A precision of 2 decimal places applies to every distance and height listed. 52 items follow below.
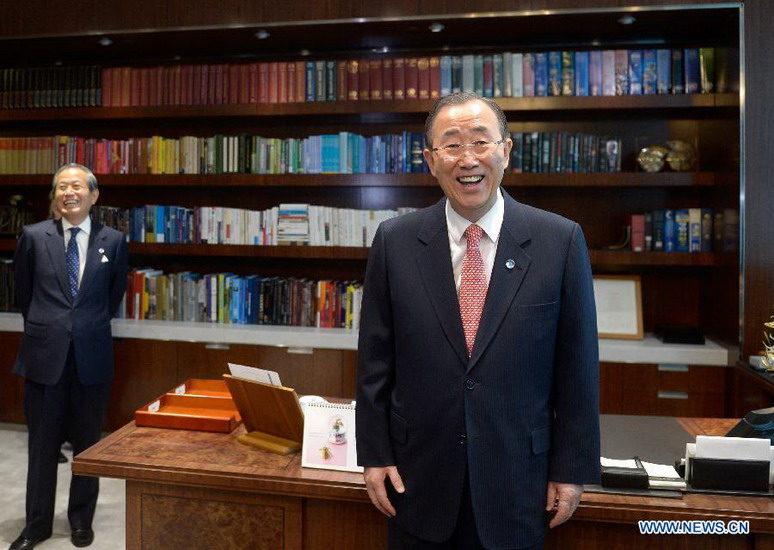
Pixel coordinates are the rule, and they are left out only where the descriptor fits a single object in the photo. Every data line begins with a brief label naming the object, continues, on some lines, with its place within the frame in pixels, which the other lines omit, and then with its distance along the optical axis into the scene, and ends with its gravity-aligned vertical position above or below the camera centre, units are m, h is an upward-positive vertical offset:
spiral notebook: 1.68 -0.40
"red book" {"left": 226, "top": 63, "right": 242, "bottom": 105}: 3.86 +1.12
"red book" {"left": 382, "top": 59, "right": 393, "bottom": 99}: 3.72 +1.10
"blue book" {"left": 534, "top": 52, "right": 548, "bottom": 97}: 3.58 +1.08
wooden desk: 1.51 -0.56
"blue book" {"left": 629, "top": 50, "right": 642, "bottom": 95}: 3.52 +1.06
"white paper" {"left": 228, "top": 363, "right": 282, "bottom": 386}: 1.83 -0.27
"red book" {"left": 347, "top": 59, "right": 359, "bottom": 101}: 3.75 +1.10
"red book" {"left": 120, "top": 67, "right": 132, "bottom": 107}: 3.98 +1.13
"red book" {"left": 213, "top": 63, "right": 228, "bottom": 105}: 3.87 +1.10
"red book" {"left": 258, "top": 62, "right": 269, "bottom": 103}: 3.83 +1.11
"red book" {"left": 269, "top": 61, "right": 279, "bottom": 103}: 3.82 +1.11
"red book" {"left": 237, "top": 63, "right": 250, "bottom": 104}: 3.85 +1.10
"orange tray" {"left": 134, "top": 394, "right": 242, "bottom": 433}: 1.97 -0.41
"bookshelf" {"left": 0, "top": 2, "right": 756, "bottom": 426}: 3.43 +0.71
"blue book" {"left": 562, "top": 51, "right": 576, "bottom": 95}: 3.56 +1.08
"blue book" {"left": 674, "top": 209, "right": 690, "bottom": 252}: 3.54 +0.25
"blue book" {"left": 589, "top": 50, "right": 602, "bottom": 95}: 3.54 +1.08
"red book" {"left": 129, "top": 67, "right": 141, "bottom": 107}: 3.97 +1.12
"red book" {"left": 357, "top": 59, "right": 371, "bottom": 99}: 3.74 +1.09
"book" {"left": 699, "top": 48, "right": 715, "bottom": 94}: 3.47 +1.07
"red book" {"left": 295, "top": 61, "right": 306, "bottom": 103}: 3.80 +1.11
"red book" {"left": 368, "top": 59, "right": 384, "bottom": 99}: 3.73 +1.10
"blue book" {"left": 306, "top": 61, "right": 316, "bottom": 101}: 3.79 +1.10
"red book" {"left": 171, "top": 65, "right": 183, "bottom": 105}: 3.91 +1.12
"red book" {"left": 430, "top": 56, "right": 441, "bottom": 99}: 3.68 +1.10
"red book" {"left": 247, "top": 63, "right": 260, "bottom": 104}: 3.84 +1.10
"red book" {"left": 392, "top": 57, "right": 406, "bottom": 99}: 3.71 +1.09
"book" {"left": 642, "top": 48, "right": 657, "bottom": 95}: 3.50 +1.07
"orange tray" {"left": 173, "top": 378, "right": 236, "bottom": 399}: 2.24 -0.37
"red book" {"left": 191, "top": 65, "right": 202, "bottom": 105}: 3.88 +1.11
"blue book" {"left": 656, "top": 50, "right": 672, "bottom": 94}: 3.50 +1.07
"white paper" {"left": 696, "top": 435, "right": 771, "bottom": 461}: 1.53 -0.39
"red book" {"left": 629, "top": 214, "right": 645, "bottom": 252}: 3.60 +0.24
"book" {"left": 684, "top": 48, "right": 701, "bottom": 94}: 3.47 +1.08
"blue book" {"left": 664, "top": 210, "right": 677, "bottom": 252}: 3.56 +0.25
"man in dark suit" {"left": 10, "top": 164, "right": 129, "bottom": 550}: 2.68 -0.27
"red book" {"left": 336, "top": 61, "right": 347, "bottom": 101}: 3.76 +1.10
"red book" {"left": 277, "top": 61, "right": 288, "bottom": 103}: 3.81 +1.11
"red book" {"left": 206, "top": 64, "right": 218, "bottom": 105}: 3.87 +1.11
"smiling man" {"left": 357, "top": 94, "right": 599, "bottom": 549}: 1.33 -0.18
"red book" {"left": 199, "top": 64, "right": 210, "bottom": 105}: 3.87 +1.13
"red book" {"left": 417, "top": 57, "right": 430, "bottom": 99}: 3.68 +1.09
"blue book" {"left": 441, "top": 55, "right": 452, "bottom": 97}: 3.67 +1.10
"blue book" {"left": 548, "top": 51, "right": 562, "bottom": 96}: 3.57 +1.09
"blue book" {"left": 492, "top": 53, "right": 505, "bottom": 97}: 3.61 +1.06
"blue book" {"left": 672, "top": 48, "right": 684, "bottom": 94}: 3.49 +1.06
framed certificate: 3.60 -0.15
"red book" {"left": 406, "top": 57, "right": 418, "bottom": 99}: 3.70 +1.09
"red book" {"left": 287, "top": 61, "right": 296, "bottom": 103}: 3.81 +1.10
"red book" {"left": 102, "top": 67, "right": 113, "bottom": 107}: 4.00 +1.13
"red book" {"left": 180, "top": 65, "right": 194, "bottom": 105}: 3.89 +1.10
